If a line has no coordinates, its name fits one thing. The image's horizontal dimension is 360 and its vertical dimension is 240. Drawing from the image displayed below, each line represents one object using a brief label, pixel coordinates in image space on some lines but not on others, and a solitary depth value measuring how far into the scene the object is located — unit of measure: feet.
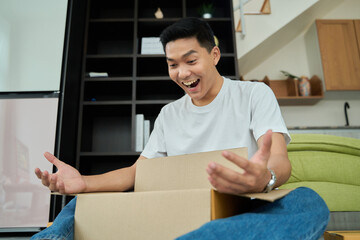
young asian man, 1.81
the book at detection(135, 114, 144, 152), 7.76
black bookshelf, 7.98
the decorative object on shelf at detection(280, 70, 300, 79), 11.75
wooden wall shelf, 11.57
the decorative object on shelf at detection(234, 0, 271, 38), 9.70
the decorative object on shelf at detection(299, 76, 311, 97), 11.64
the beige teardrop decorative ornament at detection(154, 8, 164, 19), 8.81
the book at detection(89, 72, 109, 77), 8.18
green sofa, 4.90
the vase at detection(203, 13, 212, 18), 8.65
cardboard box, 1.93
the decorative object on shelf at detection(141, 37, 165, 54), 8.37
